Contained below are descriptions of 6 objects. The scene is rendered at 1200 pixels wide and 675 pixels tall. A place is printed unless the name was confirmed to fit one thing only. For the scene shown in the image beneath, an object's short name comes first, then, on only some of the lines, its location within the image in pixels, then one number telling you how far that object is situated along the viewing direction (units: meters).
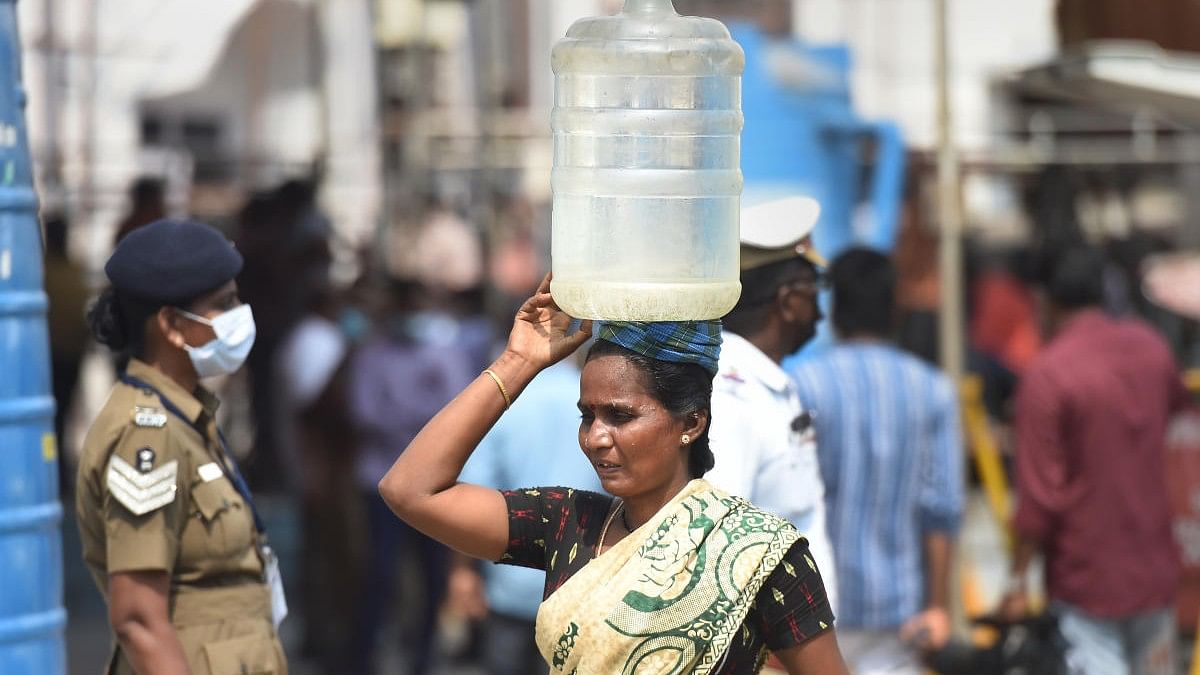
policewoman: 7.68
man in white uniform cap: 8.25
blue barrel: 8.27
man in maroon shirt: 13.16
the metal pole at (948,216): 14.55
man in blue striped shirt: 10.66
